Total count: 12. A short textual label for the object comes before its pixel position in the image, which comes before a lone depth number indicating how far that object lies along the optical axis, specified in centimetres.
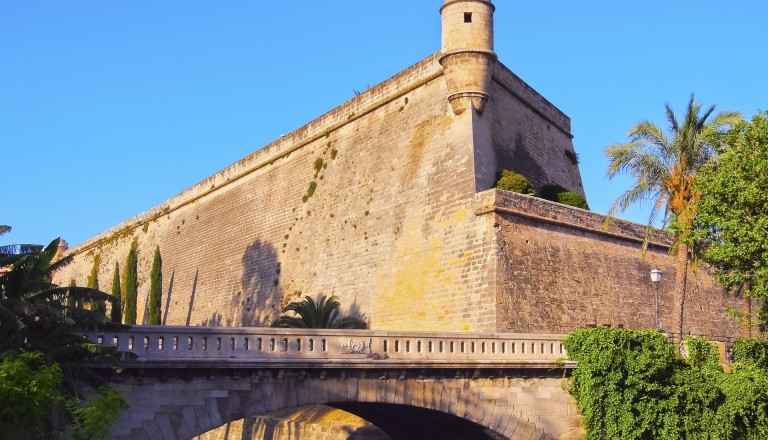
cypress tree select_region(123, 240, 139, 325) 4331
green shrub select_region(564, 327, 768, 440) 1892
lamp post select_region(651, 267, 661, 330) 2103
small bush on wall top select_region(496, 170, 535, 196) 2664
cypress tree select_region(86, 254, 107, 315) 5237
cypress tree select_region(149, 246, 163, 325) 4078
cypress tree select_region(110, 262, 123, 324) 4425
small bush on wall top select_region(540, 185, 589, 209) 2956
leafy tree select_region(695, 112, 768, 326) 2031
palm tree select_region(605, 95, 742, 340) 2264
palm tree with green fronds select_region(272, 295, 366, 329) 2589
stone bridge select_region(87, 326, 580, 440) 1455
